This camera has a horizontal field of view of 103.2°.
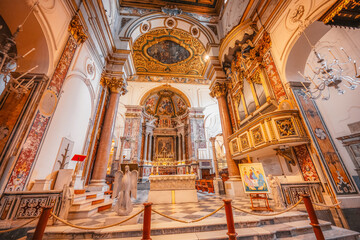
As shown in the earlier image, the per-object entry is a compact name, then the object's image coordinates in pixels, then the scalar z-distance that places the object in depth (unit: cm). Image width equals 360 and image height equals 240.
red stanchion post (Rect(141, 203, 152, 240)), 206
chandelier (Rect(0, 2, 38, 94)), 277
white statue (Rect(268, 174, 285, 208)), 403
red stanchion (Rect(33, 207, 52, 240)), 178
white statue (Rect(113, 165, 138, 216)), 277
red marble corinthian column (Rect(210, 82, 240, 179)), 685
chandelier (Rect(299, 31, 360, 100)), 367
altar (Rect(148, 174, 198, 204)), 534
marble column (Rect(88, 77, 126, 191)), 576
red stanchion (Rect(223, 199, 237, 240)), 207
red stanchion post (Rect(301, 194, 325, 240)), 208
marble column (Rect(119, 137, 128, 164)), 1287
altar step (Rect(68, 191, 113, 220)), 353
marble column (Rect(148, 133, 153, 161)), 1530
